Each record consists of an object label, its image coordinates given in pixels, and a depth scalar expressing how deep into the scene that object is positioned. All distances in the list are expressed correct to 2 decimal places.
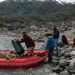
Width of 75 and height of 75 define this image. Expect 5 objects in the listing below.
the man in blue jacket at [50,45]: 5.41
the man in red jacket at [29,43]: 5.40
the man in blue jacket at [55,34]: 6.12
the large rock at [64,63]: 4.68
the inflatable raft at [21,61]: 5.19
